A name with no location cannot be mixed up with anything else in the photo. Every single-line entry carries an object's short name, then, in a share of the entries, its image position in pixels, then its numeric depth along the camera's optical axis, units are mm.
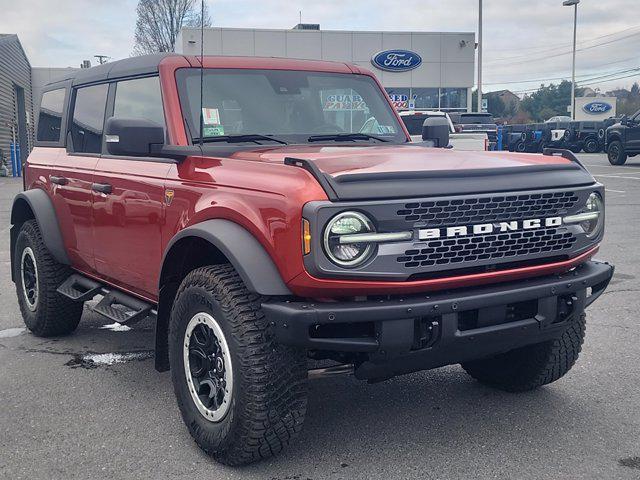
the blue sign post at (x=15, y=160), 28984
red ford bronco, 3010
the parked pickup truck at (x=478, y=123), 23406
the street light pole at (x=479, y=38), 32125
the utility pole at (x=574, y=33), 47225
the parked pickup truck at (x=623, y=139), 23047
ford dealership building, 35594
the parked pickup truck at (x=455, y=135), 16562
